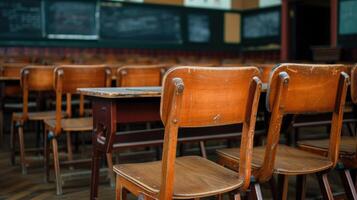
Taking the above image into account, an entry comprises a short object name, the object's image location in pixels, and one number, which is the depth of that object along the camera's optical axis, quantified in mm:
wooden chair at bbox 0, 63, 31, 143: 3638
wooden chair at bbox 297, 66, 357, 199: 2039
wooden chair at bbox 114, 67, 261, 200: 1356
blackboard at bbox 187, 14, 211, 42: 10734
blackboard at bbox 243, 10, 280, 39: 10578
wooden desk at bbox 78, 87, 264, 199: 2018
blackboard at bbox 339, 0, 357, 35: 8430
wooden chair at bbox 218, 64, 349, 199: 1684
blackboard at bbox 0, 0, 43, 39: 8586
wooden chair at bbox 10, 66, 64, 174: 3109
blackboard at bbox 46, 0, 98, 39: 8945
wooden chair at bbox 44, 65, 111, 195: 2795
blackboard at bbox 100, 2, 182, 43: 9578
